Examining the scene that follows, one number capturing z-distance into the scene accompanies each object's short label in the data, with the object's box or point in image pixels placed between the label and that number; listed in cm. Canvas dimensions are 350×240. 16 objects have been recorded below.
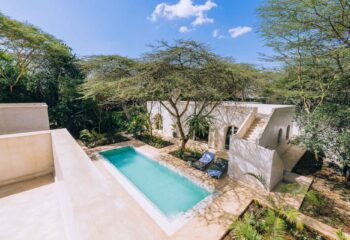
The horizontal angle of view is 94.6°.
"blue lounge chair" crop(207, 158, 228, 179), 866
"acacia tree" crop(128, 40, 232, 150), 865
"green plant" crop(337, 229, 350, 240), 413
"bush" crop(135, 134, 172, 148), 1368
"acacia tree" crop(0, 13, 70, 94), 1145
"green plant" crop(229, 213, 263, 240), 442
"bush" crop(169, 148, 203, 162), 1115
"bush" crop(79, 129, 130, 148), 1338
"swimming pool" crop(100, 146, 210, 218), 713
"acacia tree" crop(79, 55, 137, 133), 1036
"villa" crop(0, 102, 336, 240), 288
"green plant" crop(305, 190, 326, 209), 624
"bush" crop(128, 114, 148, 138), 1473
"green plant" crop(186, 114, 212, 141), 1120
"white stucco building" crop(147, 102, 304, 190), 765
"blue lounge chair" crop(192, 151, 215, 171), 967
